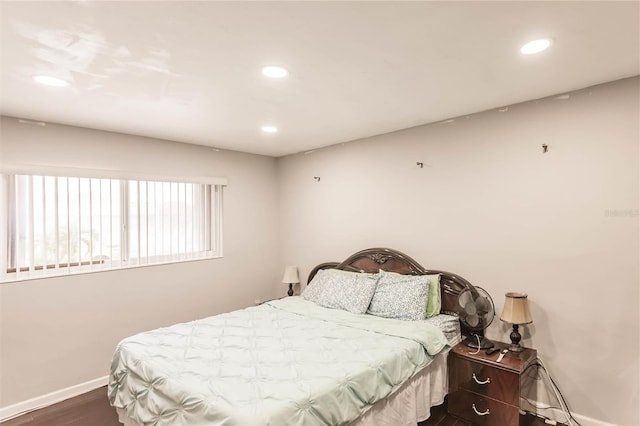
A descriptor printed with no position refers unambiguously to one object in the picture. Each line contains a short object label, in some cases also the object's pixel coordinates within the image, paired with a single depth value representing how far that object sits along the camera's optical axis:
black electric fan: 2.63
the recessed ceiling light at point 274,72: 1.92
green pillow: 2.88
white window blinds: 2.81
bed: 1.67
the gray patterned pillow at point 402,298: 2.83
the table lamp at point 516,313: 2.41
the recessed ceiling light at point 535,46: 1.68
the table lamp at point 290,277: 4.29
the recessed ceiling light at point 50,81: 2.01
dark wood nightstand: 2.25
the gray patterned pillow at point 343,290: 3.11
